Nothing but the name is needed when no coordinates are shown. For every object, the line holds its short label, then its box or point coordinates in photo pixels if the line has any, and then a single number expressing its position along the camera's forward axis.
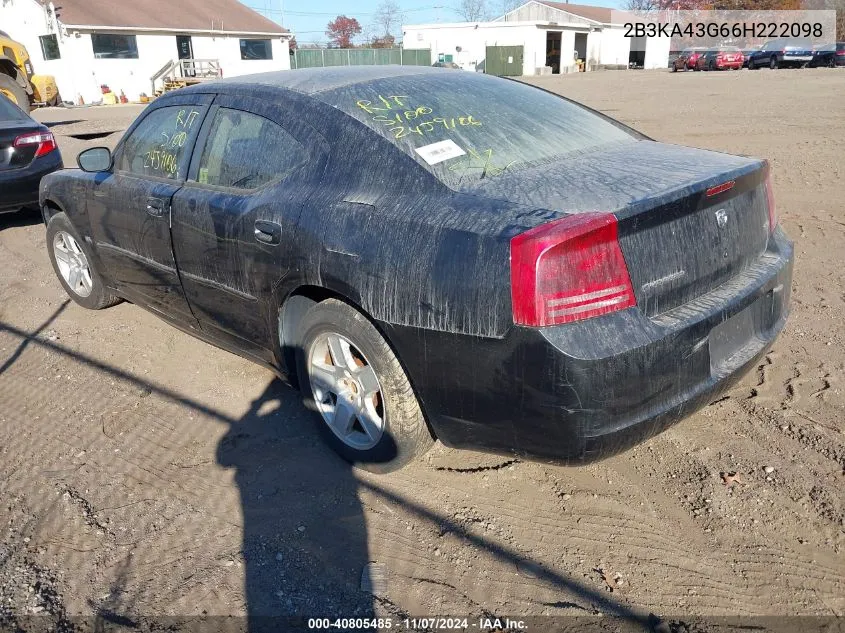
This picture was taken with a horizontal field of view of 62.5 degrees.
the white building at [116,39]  29.38
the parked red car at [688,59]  38.50
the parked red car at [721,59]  36.00
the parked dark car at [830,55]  33.00
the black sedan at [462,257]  2.35
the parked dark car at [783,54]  33.47
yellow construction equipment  15.91
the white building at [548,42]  46.97
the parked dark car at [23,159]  7.40
